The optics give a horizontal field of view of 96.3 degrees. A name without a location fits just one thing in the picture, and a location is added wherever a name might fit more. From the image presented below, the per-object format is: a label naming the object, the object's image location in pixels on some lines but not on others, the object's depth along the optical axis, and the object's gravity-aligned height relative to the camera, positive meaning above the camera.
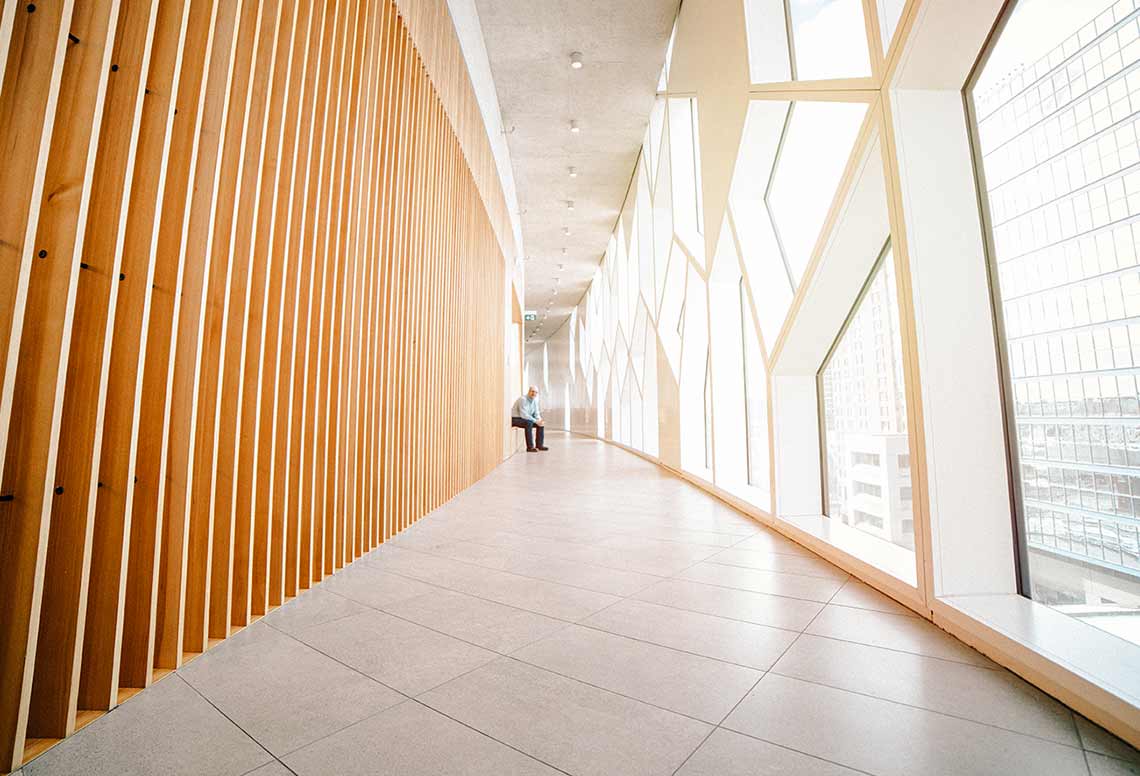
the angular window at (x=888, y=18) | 1.81 +1.48
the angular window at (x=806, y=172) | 2.72 +1.56
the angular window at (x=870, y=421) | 2.43 +0.05
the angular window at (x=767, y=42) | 3.15 +2.42
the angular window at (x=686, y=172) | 5.18 +2.79
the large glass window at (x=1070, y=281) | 1.39 +0.44
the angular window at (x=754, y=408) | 4.21 +0.19
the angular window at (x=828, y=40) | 2.27 +2.11
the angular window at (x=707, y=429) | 5.39 +0.01
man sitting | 9.29 +0.28
